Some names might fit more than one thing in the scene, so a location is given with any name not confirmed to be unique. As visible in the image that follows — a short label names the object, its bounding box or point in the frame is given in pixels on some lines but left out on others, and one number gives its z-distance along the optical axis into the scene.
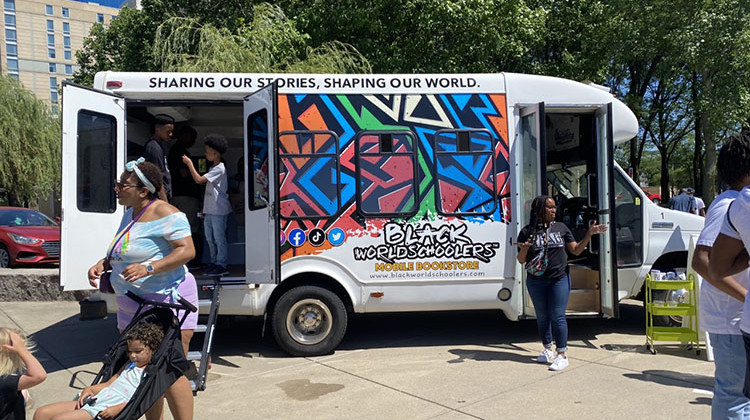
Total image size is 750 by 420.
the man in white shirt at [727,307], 3.02
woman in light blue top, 3.67
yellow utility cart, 6.19
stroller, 3.24
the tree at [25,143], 22.94
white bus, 6.26
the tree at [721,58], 15.91
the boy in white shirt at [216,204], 6.96
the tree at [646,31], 17.20
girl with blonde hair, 3.27
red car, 13.64
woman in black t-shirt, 5.77
